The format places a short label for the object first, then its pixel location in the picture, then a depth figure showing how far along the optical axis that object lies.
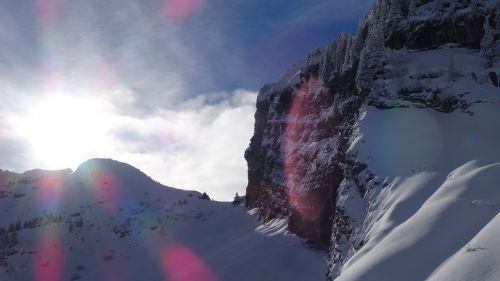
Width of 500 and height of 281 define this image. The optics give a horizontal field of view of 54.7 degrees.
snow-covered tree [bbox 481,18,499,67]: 35.19
